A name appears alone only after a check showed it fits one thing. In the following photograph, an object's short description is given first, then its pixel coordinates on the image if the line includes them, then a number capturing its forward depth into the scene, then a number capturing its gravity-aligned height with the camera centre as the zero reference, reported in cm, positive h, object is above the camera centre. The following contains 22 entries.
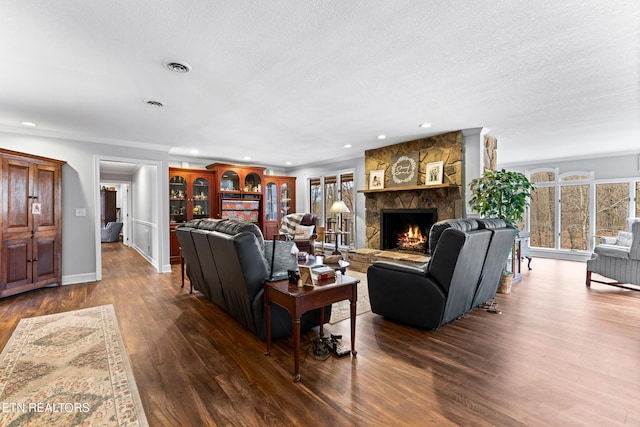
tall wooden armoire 389 -15
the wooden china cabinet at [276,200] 793 +32
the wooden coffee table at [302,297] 209 -65
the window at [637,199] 622 +27
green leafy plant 413 +24
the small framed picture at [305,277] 228 -50
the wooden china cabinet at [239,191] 704 +49
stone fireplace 482 +34
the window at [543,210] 736 +5
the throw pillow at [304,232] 661 -45
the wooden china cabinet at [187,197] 656 +33
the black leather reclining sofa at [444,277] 273 -64
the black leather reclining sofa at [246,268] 255 -51
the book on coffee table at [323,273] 244 -50
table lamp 617 +8
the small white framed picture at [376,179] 594 +65
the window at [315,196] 798 +43
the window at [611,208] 639 +9
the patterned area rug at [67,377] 173 -117
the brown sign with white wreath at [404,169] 536 +79
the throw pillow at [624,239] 461 -41
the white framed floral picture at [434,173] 496 +65
